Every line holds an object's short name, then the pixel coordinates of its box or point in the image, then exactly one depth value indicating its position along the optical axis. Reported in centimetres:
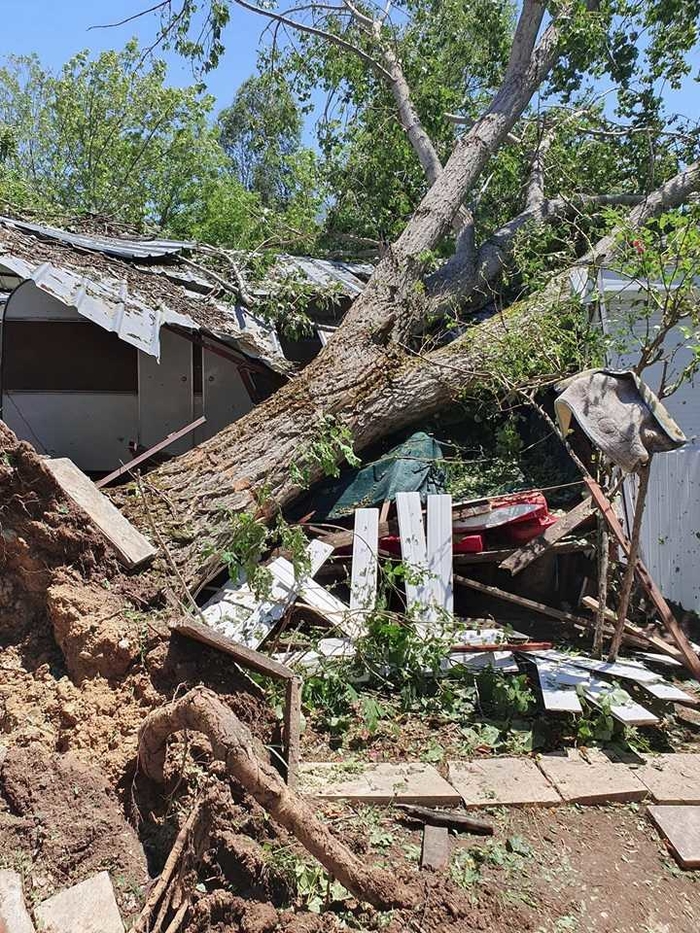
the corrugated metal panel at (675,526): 705
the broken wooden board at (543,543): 620
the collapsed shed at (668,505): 704
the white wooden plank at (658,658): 575
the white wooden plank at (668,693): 494
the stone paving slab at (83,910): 289
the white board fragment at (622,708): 473
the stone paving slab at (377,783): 400
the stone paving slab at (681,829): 375
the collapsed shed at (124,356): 791
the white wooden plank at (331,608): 565
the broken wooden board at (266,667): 386
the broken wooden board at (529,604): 608
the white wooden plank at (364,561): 600
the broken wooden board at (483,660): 539
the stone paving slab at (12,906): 292
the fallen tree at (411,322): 608
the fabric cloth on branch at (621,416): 507
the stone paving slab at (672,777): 424
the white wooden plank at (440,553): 613
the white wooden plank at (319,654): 535
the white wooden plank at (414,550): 598
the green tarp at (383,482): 691
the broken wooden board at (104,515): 474
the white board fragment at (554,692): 479
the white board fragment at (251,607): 552
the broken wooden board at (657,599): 555
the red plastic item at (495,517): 642
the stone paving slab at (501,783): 411
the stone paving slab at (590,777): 420
